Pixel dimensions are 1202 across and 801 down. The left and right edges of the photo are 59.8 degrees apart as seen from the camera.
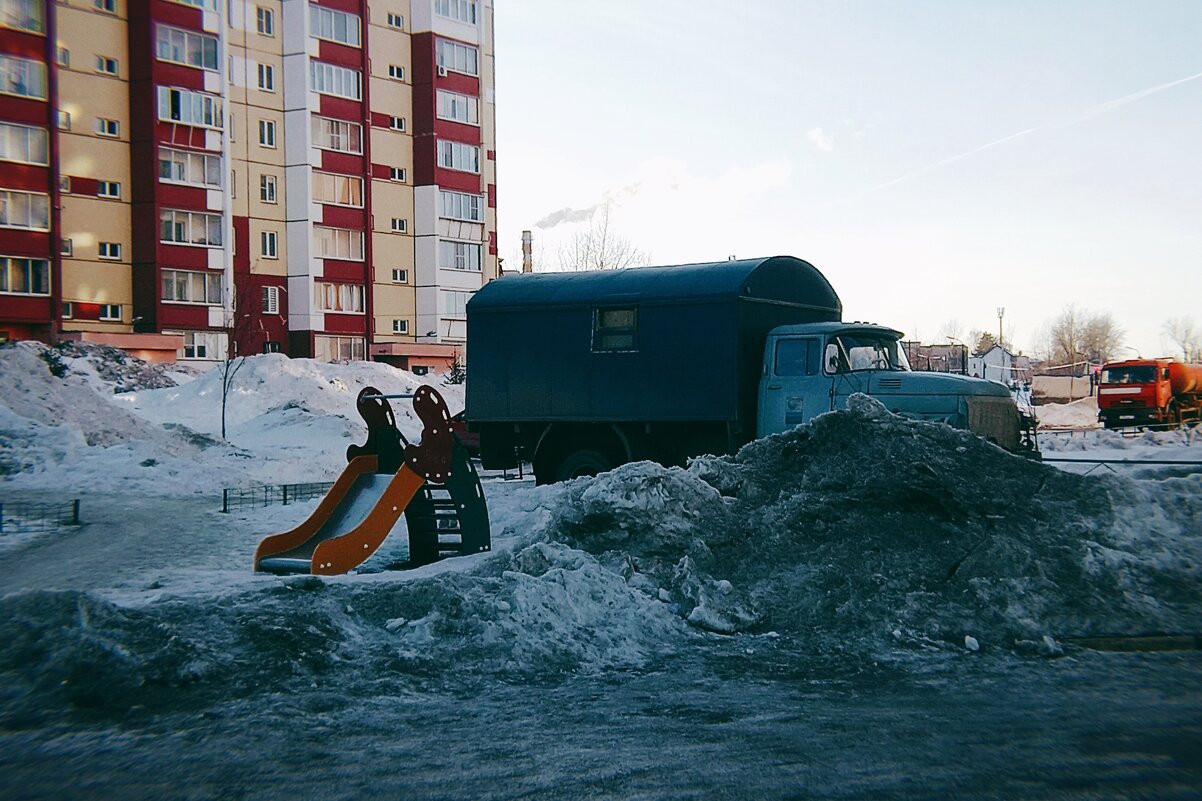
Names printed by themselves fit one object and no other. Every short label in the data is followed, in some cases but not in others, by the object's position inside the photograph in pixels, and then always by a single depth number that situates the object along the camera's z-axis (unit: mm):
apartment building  42750
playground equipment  9758
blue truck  14211
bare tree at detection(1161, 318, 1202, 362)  124900
